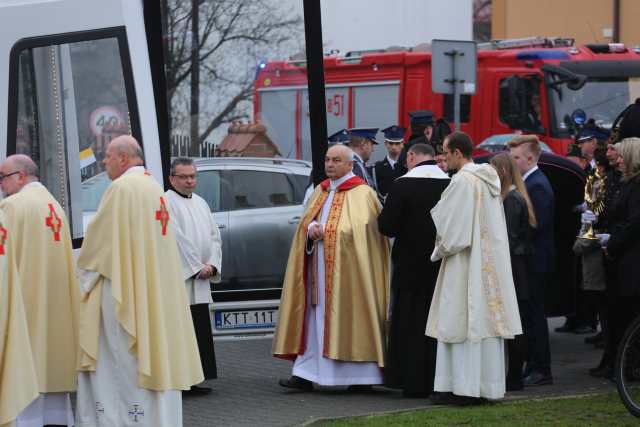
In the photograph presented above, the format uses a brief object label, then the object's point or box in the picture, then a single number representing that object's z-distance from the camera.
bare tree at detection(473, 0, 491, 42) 42.53
